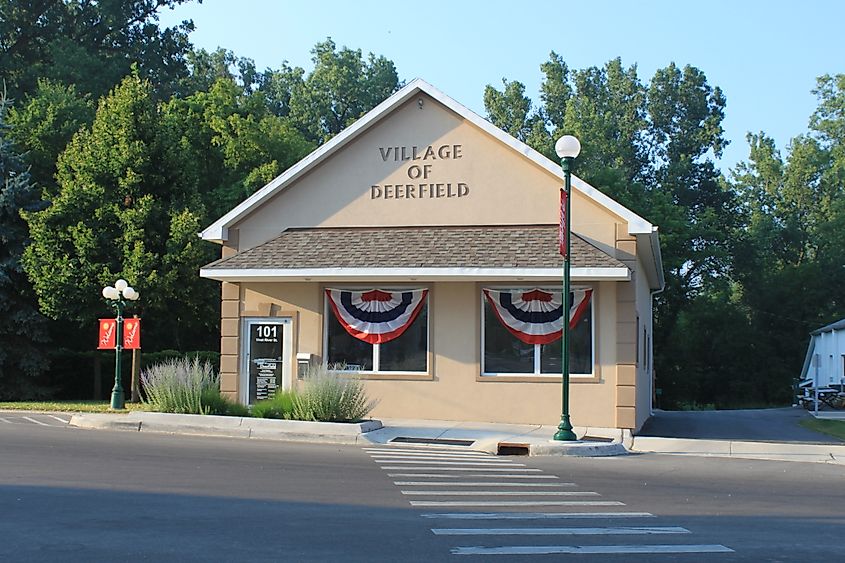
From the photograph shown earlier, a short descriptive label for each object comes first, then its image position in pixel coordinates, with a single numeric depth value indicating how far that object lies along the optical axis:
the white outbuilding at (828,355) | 42.61
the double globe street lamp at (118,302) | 22.66
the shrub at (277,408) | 19.02
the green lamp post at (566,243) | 17.11
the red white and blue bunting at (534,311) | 20.64
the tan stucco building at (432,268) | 20.30
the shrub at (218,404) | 19.28
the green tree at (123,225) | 27.81
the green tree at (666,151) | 50.66
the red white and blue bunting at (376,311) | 21.36
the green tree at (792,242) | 56.91
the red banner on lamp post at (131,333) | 23.91
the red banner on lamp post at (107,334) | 23.88
